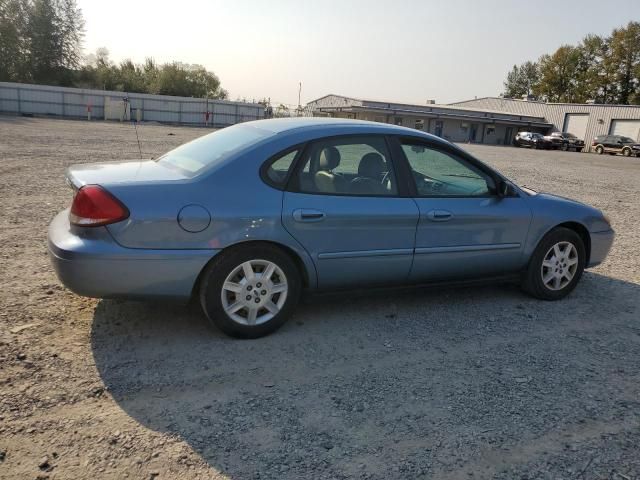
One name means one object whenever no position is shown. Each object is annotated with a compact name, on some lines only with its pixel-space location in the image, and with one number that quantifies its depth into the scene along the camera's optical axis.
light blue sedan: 3.31
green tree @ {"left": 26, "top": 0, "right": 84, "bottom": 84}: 56.50
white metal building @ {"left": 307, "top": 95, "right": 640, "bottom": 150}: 52.06
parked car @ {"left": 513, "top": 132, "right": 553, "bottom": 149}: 47.47
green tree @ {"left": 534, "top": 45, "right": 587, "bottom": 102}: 78.31
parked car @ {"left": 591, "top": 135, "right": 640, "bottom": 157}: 42.04
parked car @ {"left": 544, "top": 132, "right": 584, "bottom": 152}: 47.12
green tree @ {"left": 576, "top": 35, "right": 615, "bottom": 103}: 73.19
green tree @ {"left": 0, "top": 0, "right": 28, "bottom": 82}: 54.12
